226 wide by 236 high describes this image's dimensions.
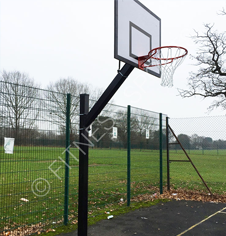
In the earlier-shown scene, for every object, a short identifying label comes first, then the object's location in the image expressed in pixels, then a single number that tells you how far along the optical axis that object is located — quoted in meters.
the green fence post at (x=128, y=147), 6.92
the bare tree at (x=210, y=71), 20.33
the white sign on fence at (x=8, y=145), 4.14
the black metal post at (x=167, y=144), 8.80
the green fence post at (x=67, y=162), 5.12
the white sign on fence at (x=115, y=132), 6.74
